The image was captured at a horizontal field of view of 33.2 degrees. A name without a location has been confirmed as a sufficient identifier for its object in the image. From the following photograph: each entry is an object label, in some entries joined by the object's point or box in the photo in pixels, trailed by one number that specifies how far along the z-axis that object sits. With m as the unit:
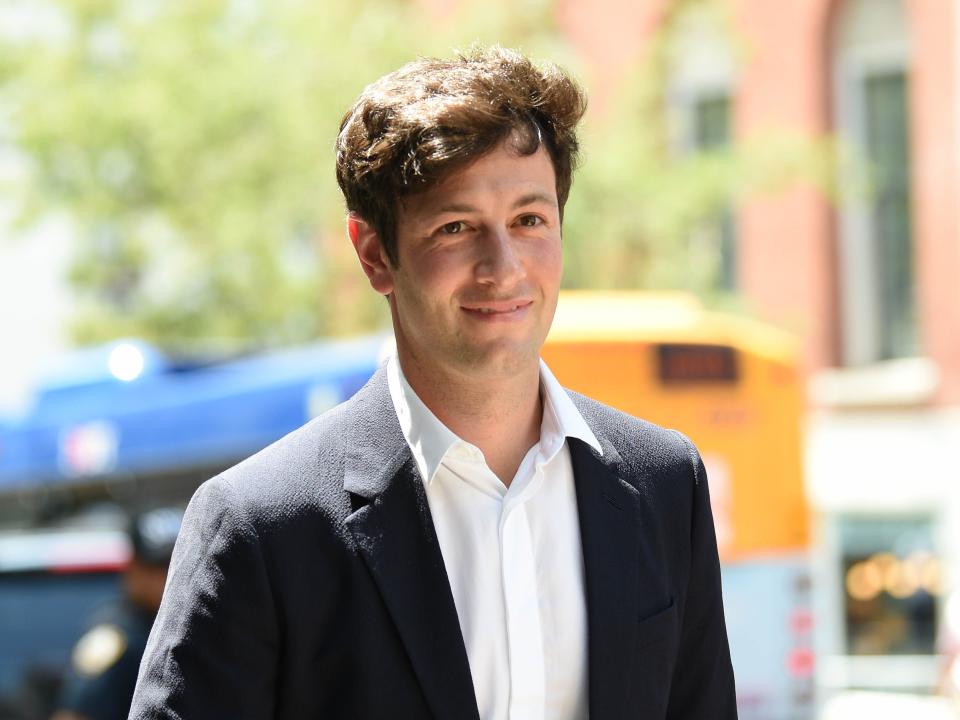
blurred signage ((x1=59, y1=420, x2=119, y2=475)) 10.53
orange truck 8.73
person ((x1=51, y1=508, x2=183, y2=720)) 5.66
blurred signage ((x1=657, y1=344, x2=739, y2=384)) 8.80
